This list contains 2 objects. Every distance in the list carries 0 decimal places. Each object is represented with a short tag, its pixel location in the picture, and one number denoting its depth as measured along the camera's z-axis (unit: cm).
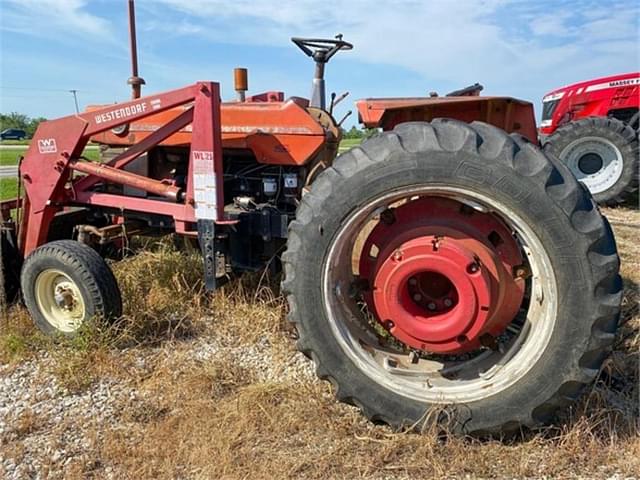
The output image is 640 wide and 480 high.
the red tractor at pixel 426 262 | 194
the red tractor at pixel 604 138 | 740
